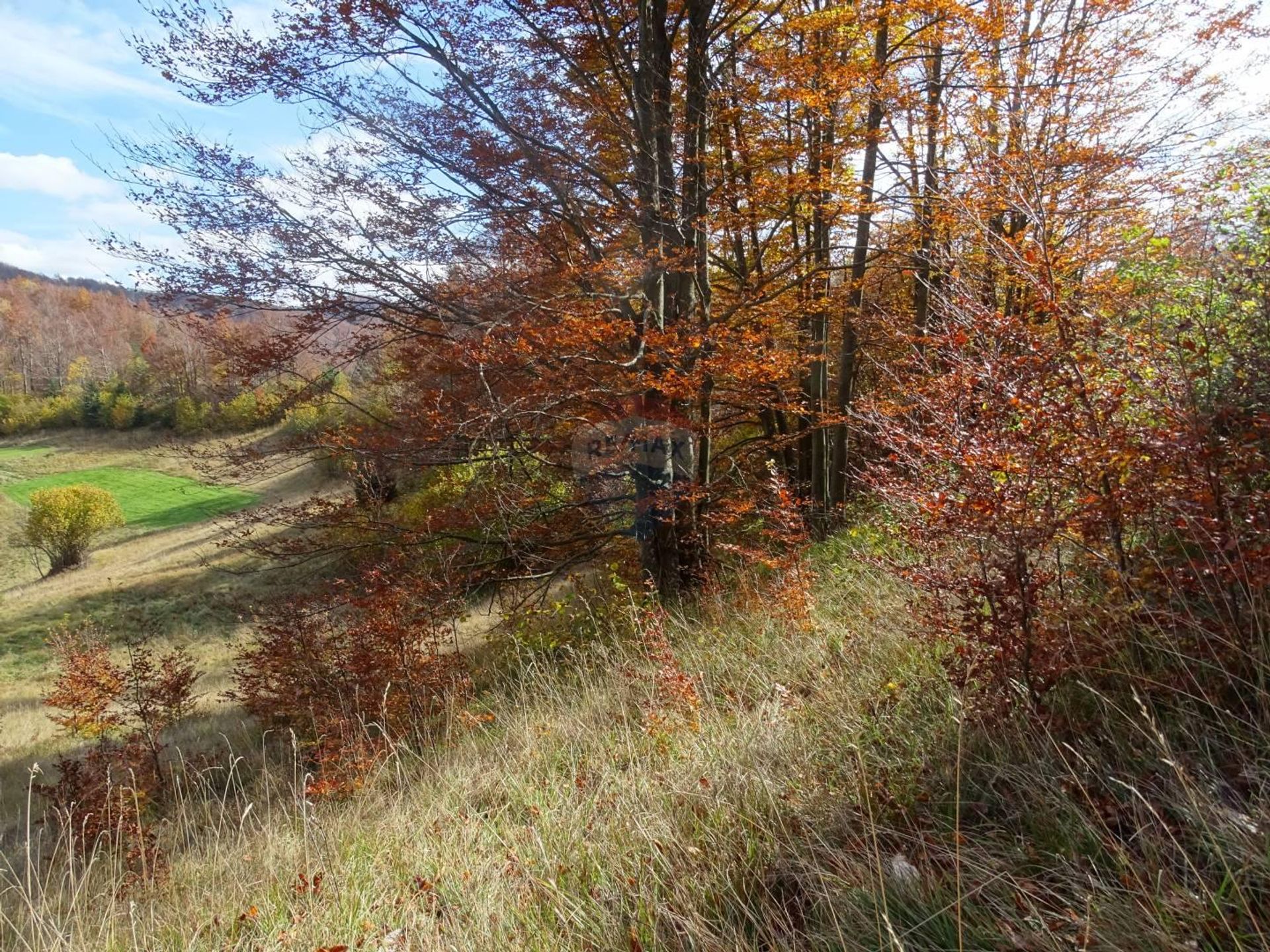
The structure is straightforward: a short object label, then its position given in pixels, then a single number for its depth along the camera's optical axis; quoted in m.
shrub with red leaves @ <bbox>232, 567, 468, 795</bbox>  6.15
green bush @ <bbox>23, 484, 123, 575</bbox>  23.94
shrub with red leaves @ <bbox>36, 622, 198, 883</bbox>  4.71
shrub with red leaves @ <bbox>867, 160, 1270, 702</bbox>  2.41
